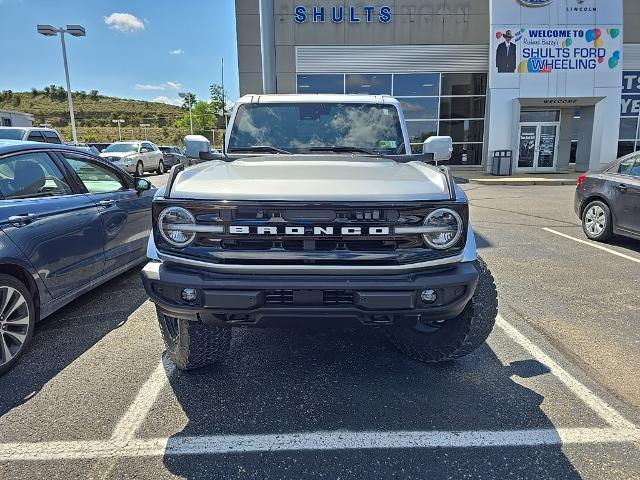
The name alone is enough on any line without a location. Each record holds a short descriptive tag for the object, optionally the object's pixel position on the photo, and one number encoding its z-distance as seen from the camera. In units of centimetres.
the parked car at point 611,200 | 659
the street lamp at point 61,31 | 2153
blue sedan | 338
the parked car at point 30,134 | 1183
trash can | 1962
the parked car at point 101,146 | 2408
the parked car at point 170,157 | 2450
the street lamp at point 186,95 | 4138
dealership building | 1927
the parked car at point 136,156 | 1919
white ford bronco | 247
